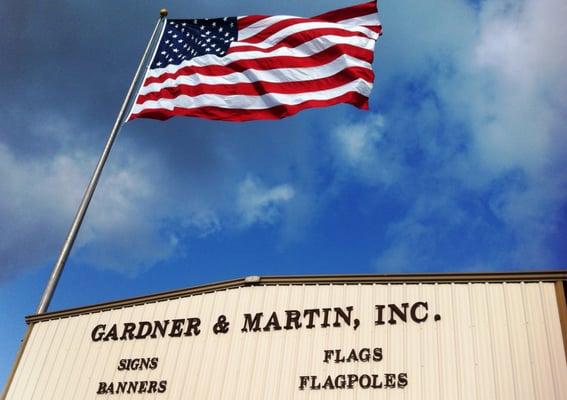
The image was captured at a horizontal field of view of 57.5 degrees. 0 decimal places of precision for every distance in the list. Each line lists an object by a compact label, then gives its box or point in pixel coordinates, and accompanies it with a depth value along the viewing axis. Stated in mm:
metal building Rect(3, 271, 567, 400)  10109
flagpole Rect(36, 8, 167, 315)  13805
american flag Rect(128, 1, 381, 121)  14680
